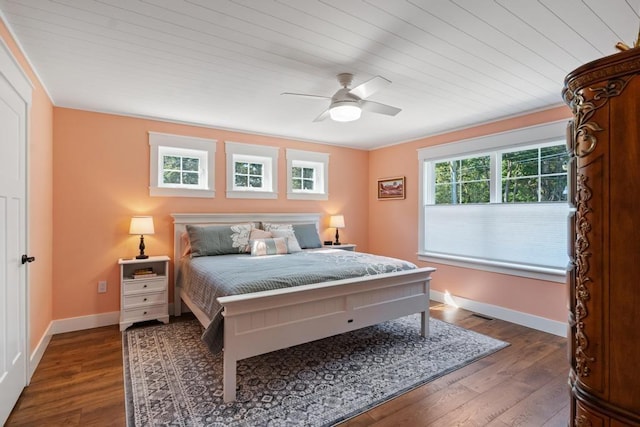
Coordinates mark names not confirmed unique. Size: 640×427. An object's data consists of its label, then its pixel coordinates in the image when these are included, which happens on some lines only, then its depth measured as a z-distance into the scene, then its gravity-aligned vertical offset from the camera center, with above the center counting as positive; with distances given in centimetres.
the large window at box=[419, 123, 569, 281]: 342 +15
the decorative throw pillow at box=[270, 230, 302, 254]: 398 -30
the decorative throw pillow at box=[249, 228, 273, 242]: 399 -25
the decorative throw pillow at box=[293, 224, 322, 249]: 443 -30
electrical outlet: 355 -81
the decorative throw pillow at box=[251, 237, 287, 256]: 373 -38
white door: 184 -20
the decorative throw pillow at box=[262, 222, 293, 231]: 426 -17
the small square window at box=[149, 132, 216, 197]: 386 +63
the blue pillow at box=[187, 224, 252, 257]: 369 -30
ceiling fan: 245 +92
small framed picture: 508 +45
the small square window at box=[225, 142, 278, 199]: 436 +63
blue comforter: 231 -50
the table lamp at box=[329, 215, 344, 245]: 505 -12
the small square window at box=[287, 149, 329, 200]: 487 +64
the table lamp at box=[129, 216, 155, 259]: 348 -13
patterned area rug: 200 -124
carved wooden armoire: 78 -6
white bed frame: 214 -78
